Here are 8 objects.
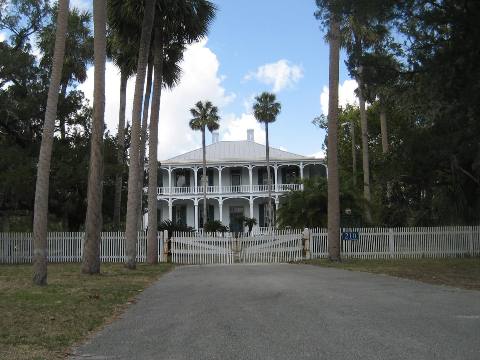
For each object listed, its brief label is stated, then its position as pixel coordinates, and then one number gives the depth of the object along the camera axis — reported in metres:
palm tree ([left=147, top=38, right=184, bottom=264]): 23.89
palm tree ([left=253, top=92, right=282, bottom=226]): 47.03
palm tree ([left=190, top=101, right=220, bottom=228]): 48.91
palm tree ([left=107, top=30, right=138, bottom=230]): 24.36
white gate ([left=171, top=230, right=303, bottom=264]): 26.03
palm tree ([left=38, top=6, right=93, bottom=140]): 26.33
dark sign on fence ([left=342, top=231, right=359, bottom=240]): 25.77
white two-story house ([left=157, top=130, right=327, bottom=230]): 47.91
